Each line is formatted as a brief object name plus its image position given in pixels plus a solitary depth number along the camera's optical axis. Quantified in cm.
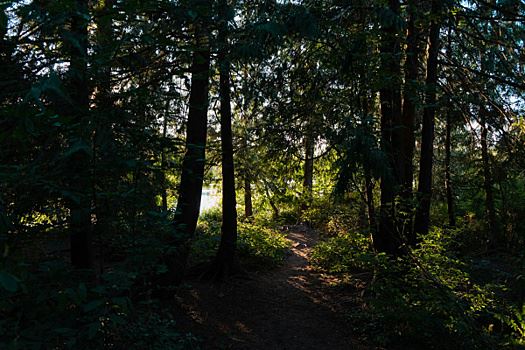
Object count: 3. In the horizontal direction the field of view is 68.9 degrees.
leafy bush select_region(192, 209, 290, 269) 1022
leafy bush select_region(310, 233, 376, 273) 899
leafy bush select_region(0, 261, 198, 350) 208
